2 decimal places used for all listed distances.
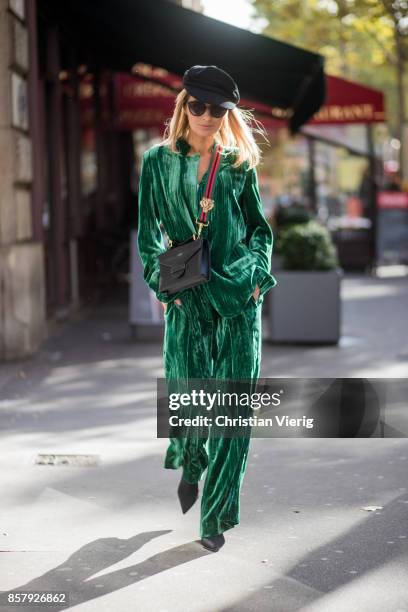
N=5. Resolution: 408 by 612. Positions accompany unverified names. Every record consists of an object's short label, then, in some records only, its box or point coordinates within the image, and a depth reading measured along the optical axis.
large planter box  11.11
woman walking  4.41
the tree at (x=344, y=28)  22.75
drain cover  6.10
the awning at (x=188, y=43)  11.31
